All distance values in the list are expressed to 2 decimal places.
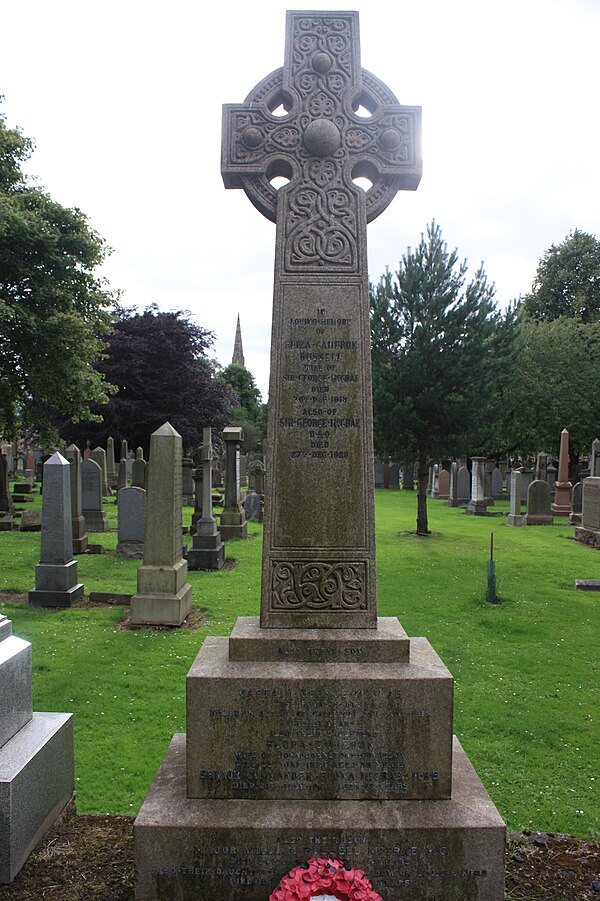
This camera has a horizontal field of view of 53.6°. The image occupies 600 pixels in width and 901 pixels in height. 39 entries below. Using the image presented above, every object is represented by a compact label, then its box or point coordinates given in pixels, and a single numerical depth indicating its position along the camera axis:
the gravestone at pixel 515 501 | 19.88
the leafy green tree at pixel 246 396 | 57.61
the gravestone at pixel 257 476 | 21.56
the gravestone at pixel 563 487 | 23.25
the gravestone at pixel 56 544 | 9.21
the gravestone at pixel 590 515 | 16.09
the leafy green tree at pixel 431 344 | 16.09
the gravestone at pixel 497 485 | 29.88
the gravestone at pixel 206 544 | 12.34
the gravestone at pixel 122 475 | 24.78
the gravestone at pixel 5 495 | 18.06
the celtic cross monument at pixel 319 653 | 2.92
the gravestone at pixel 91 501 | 16.20
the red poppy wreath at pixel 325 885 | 2.58
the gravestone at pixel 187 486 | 21.19
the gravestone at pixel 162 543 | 8.36
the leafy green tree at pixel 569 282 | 38.78
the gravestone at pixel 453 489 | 25.95
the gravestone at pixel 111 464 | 29.88
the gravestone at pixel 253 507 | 19.30
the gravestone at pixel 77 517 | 13.23
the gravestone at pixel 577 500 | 22.08
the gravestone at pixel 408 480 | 35.56
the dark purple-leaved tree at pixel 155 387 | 31.94
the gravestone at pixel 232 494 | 15.69
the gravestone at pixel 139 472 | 21.72
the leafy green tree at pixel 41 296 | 15.96
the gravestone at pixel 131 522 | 12.52
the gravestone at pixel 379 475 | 35.62
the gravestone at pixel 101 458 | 24.59
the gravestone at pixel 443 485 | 29.20
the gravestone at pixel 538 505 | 20.38
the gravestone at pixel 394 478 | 35.56
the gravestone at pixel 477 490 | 23.08
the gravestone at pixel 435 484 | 29.66
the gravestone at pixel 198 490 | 13.86
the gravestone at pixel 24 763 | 2.99
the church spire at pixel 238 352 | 84.06
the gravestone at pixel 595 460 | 17.48
